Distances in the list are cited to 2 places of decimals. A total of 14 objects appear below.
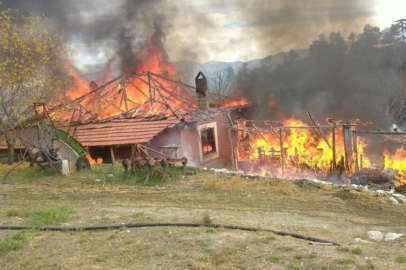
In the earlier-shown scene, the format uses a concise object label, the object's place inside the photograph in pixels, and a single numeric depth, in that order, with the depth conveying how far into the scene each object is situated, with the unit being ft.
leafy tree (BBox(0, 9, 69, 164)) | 55.31
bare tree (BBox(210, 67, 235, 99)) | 160.06
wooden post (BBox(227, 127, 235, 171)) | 59.72
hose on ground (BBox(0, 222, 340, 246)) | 25.46
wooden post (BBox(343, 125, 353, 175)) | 50.80
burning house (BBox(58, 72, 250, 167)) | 61.57
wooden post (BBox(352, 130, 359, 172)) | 52.21
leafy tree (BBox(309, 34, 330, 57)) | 124.06
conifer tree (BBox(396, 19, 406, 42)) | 114.21
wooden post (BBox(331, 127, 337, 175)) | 50.11
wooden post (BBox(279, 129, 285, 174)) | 53.56
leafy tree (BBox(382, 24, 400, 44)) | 116.37
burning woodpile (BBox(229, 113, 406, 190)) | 51.72
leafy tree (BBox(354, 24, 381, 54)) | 118.01
